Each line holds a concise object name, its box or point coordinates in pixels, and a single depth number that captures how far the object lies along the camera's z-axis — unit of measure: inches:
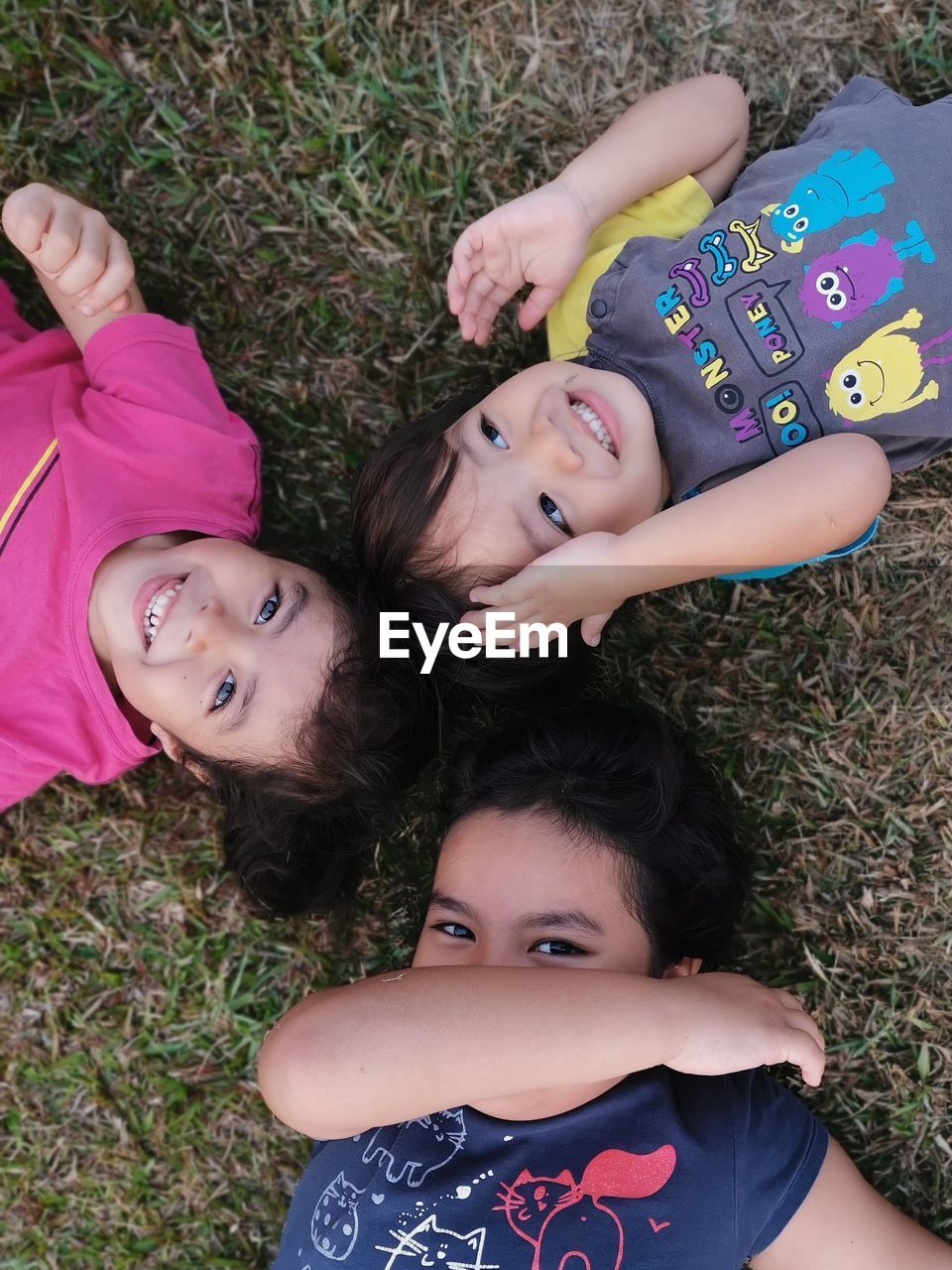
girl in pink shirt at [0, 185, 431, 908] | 22.8
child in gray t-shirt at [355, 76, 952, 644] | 22.2
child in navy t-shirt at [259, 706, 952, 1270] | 20.6
